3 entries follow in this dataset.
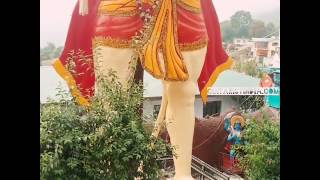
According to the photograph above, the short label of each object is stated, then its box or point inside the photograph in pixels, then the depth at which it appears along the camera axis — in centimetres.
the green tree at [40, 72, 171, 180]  325
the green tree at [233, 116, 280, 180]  361
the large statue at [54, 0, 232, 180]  346
